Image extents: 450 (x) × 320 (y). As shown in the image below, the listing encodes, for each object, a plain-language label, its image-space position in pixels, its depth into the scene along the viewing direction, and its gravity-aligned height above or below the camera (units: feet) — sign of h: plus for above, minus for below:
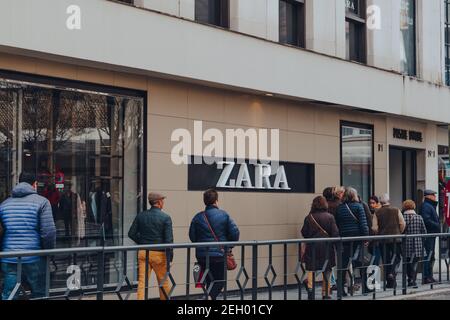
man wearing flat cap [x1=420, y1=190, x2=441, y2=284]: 55.57 -1.18
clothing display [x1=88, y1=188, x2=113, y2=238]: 44.09 -0.79
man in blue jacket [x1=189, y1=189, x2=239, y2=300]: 40.63 -1.40
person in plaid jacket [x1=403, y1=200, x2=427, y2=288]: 46.19 -3.13
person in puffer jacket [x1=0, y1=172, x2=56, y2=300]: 33.86 -1.03
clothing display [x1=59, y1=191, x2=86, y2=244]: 42.60 -0.97
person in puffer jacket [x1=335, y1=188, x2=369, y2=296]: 49.21 -1.31
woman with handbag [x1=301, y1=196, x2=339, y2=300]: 39.63 -2.93
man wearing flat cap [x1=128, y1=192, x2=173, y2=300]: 39.75 -1.41
